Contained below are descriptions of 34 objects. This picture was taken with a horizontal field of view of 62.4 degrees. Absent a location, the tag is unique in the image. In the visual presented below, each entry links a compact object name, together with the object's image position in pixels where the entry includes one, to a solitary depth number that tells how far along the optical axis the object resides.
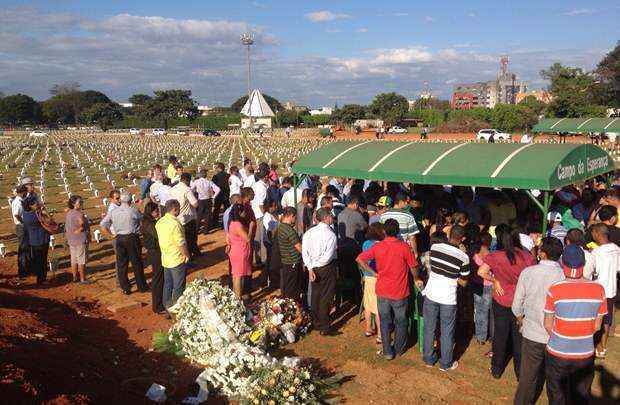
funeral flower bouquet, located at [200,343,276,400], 5.29
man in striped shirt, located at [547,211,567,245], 7.12
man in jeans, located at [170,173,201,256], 9.62
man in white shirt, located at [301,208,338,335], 6.41
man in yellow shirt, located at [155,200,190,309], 7.09
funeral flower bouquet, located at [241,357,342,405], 4.85
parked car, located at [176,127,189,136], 75.03
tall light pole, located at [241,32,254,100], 68.50
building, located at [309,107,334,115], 164.88
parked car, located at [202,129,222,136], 69.38
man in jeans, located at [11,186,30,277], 9.34
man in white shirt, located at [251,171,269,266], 9.23
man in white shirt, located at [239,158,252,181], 11.20
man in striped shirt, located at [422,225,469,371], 5.36
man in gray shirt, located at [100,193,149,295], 8.29
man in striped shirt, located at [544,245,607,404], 4.05
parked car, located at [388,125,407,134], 62.09
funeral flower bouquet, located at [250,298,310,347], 6.50
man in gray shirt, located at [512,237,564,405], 4.43
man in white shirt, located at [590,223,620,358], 5.61
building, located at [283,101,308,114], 175.12
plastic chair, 6.24
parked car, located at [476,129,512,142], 41.53
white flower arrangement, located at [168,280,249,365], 6.12
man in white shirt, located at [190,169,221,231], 11.72
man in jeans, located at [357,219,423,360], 5.69
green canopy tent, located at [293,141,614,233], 6.86
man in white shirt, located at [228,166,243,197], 11.90
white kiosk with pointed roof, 81.69
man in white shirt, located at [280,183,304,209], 9.52
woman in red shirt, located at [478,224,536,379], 5.21
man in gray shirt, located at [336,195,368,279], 7.34
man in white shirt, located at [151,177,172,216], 10.05
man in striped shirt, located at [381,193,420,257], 6.80
